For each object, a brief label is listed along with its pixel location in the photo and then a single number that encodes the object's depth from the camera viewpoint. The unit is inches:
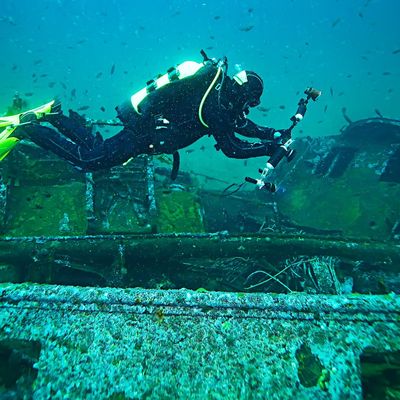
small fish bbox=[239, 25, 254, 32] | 849.7
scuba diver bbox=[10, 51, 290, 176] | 154.1
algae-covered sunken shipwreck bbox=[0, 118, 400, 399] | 59.9
